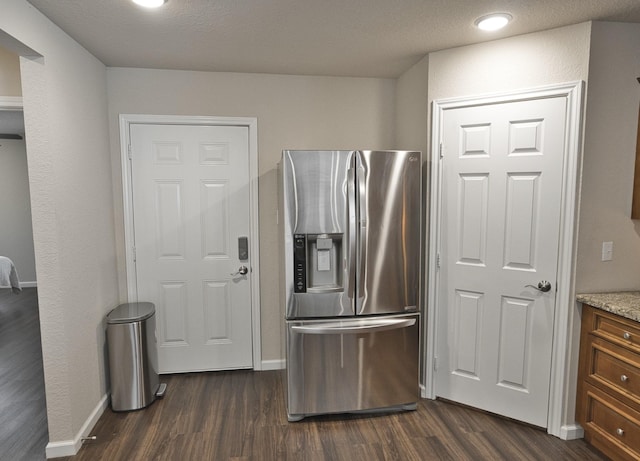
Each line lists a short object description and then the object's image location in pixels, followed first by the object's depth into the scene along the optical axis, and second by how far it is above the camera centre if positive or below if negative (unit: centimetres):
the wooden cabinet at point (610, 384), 199 -95
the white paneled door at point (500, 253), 232 -28
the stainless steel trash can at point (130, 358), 259 -101
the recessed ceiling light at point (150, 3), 186 +99
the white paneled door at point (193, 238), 303 -23
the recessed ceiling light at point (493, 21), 207 +103
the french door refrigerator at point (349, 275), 243 -43
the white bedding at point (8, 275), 513 -88
